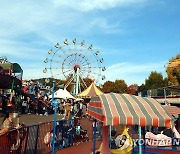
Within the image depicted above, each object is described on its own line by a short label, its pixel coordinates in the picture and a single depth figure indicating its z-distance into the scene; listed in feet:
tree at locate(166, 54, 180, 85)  152.46
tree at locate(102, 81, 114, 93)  241.35
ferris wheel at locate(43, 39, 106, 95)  125.92
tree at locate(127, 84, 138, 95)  250.84
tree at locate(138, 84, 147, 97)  227.40
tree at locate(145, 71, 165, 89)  208.95
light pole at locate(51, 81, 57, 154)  31.33
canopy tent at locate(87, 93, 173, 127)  17.60
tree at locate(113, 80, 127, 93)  239.42
